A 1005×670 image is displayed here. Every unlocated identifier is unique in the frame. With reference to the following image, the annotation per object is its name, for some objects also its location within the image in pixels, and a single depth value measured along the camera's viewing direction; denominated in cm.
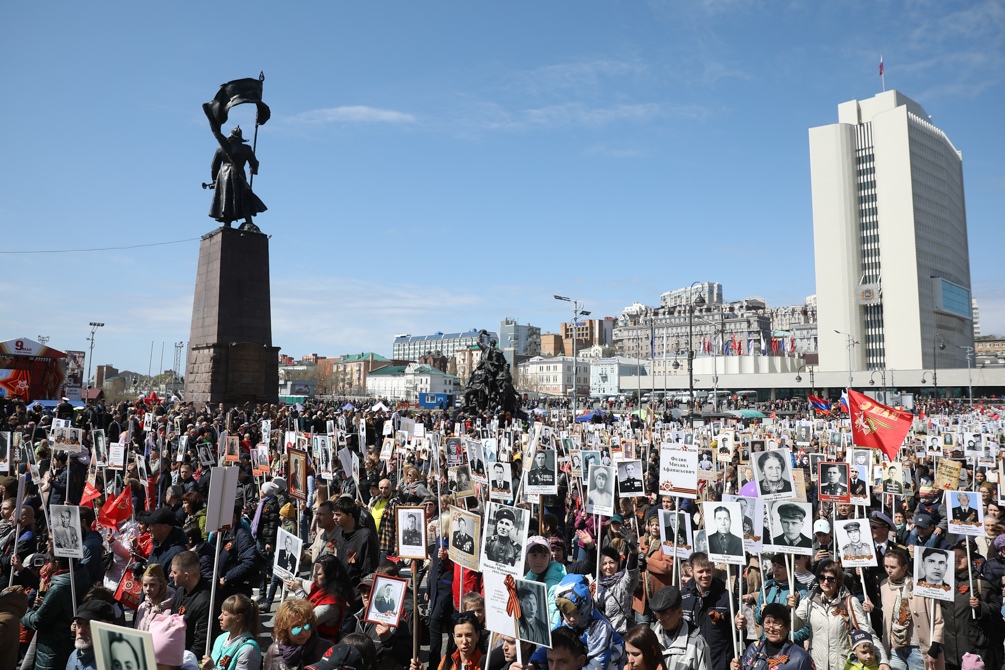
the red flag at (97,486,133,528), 855
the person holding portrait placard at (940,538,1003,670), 558
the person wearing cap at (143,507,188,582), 639
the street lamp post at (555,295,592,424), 3742
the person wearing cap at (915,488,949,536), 905
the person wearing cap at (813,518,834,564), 702
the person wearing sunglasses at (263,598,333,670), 466
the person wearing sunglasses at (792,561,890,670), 509
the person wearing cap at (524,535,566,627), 548
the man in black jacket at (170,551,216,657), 553
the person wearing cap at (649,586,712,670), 468
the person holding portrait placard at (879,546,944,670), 546
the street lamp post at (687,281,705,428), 4086
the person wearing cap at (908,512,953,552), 760
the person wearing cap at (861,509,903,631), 612
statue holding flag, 2972
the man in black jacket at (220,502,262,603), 614
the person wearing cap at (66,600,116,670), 429
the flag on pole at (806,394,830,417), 2638
